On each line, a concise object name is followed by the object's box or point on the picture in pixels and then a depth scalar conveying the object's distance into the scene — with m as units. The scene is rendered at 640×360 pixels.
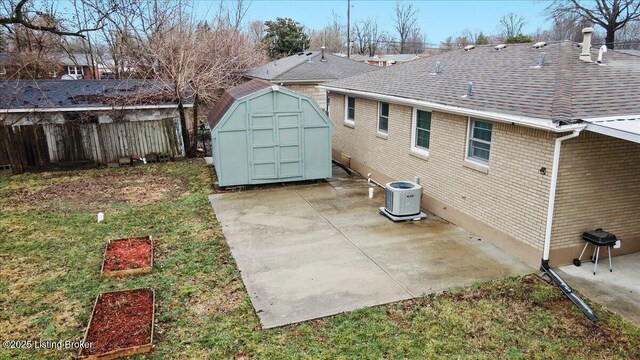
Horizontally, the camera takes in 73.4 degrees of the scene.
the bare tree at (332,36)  78.81
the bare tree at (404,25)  87.38
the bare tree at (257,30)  45.66
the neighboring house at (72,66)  47.12
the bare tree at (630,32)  66.62
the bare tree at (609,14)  38.97
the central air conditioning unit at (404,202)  9.92
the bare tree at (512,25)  88.86
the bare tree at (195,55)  16.28
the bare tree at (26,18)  10.06
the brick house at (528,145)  7.17
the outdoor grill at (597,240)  7.23
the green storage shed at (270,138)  12.18
